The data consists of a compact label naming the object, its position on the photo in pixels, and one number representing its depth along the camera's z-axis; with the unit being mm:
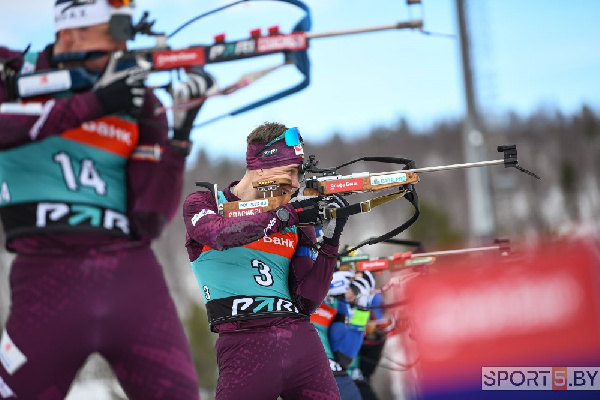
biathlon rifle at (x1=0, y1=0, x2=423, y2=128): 7043
